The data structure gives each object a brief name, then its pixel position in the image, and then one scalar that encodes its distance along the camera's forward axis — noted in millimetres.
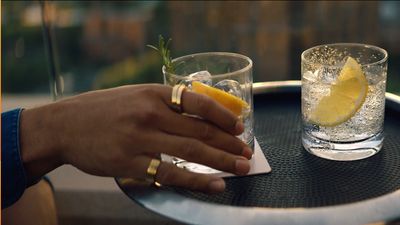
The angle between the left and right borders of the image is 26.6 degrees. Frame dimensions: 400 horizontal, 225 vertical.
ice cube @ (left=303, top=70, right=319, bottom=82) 734
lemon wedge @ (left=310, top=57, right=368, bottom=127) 712
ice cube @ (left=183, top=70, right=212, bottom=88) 711
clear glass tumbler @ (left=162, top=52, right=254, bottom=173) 715
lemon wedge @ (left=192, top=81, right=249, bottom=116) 696
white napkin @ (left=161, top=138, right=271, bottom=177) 724
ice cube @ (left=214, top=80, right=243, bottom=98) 715
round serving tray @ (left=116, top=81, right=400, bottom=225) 647
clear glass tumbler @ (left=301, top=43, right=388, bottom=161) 715
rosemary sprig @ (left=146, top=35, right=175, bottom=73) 734
